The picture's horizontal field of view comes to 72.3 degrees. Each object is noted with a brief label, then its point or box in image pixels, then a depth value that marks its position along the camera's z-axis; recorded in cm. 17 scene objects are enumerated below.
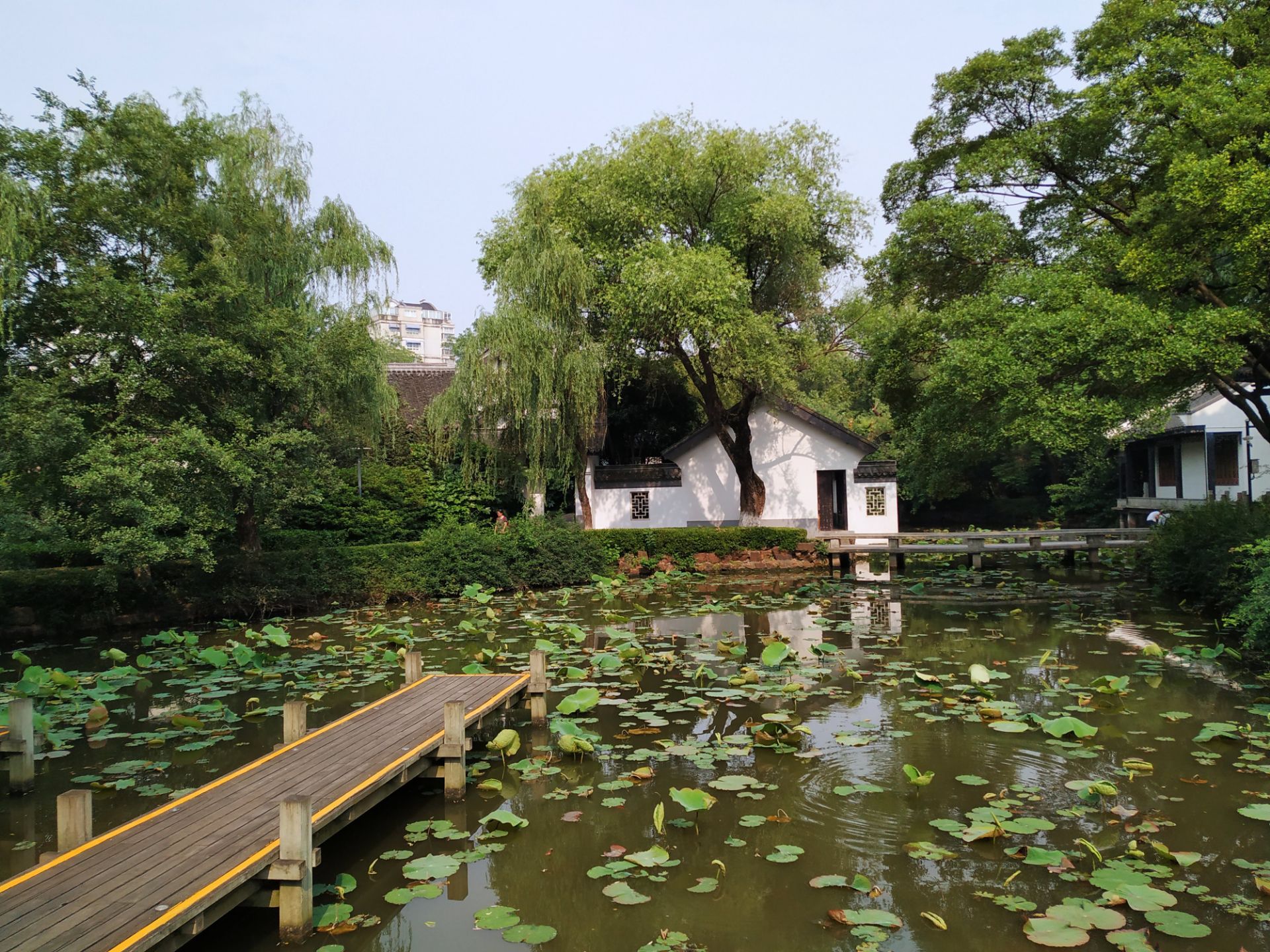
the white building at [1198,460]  2502
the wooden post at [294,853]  442
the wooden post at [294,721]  668
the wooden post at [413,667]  873
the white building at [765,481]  2564
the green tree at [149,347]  1252
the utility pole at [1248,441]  2263
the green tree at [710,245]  1961
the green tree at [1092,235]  1192
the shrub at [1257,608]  892
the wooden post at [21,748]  686
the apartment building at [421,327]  8106
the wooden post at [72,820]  464
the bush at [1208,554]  1188
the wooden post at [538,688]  834
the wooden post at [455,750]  633
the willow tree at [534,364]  1948
